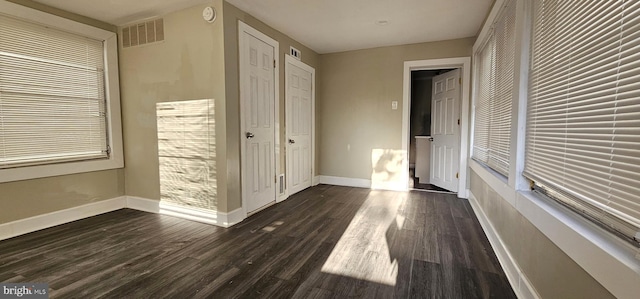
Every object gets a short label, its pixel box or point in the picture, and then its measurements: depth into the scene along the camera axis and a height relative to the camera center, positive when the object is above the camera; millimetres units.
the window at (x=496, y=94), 2176 +366
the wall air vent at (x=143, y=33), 3127 +1165
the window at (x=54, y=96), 2613 +372
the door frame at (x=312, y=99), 3888 +503
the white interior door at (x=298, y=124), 4035 +113
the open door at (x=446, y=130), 4137 +17
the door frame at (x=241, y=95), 2957 +451
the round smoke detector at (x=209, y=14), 2748 +1195
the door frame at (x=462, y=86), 3893 +663
